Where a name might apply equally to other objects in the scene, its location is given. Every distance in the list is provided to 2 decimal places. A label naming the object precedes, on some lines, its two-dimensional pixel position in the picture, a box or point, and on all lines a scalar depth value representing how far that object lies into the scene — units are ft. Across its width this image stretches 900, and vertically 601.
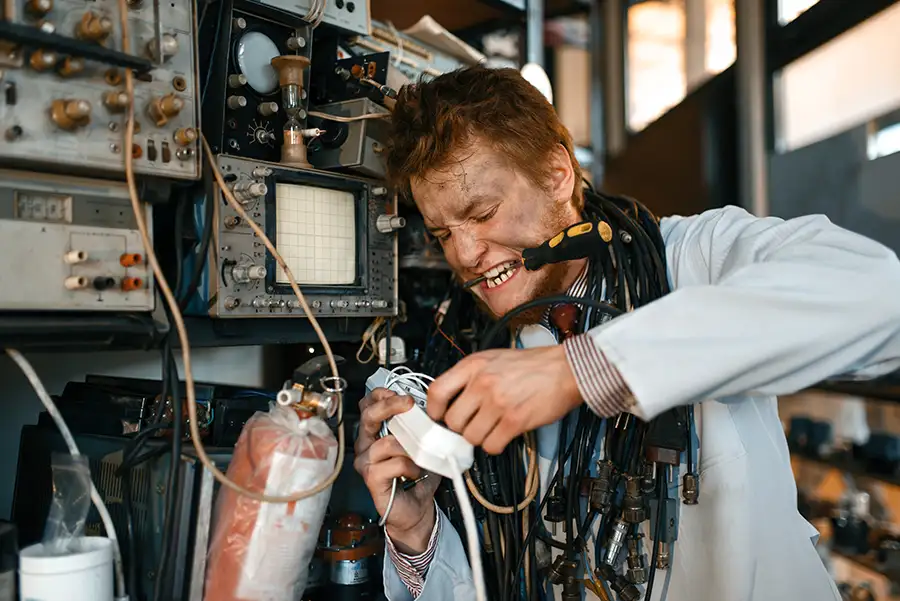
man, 3.22
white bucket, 3.10
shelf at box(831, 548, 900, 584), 7.49
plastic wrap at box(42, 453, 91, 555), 3.34
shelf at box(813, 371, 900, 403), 6.86
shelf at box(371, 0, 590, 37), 6.62
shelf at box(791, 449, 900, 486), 7.47
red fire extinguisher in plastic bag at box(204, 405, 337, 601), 3.34
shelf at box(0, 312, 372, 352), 3.14
